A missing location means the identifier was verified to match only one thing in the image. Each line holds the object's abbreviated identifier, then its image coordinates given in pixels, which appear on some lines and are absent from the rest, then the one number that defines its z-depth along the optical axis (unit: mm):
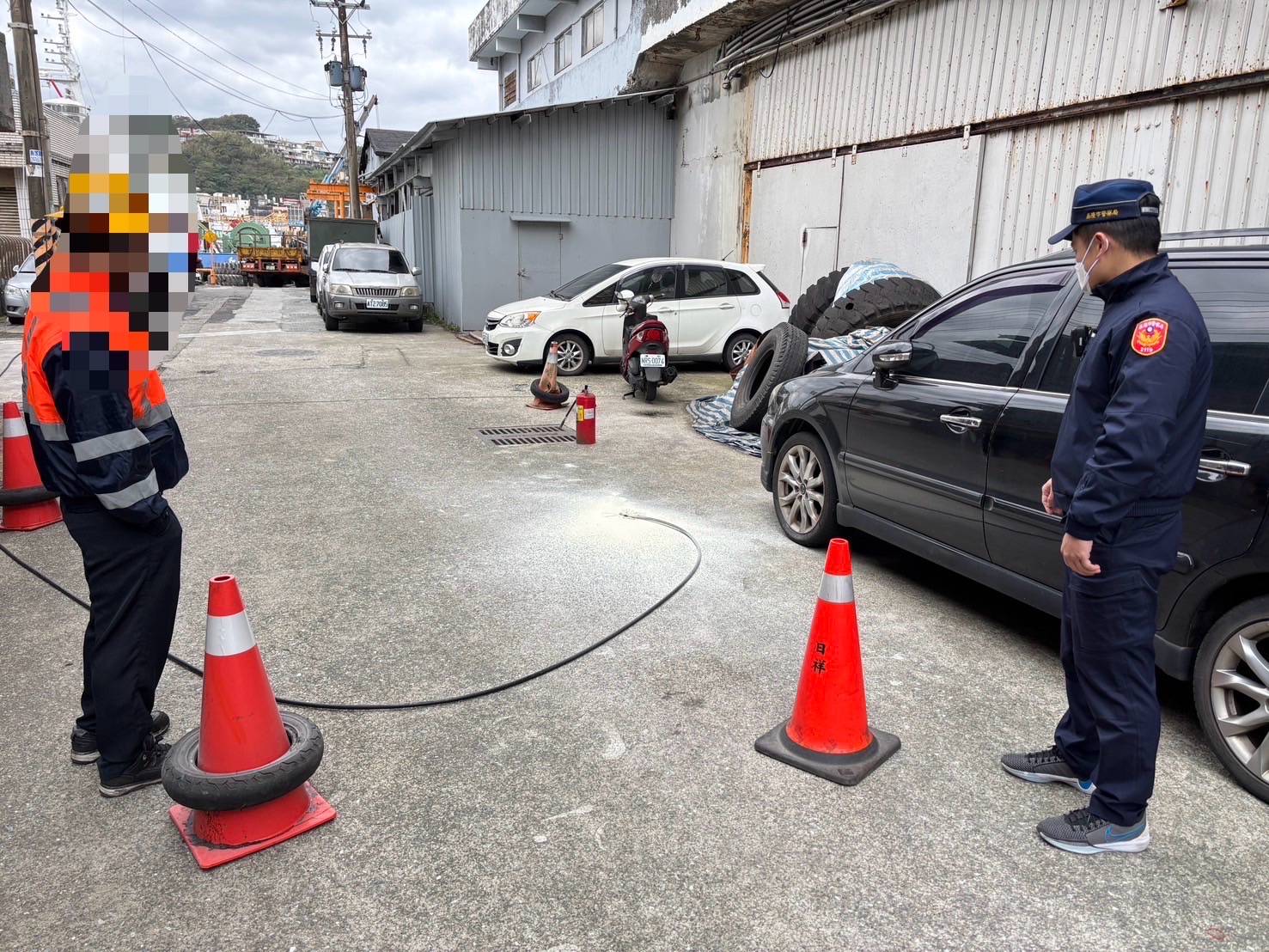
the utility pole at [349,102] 32469
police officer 2326
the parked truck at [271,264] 36812
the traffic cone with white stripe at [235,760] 2453
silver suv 17109
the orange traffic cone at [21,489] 5406
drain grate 8320
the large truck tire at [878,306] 8938
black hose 3354
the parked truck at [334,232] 28381
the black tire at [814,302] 10828
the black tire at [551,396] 9727
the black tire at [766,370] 8234
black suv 2865
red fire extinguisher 8141
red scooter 10484
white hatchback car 12227
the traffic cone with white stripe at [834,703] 2973
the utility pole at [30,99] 14023
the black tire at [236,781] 2432
